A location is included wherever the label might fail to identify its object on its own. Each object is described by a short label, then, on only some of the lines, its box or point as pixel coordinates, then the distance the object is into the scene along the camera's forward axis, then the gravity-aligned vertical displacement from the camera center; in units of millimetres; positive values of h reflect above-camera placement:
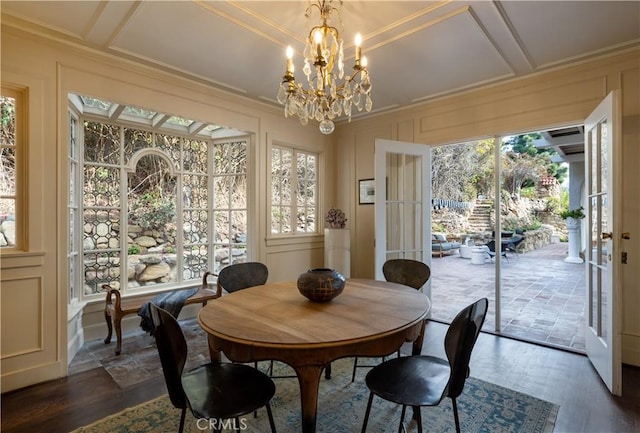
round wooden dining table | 1364 -529
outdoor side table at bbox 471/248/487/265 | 8477 -1116
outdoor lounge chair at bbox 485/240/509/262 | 8664 -996
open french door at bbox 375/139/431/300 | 3865 +151
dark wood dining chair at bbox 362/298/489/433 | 1392 -834
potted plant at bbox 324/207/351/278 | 4215 -383
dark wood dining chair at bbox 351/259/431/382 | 2607 -493
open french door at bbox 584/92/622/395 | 2207 -221
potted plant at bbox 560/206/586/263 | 7604 -585
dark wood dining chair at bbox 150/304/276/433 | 1333 -837
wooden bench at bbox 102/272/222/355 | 3006 -904
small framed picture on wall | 4445 +353
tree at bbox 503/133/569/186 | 11414 +2253
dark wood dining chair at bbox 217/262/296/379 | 2504 -504
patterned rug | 1902 -1288
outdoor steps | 11383 -82
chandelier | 1960 +868
